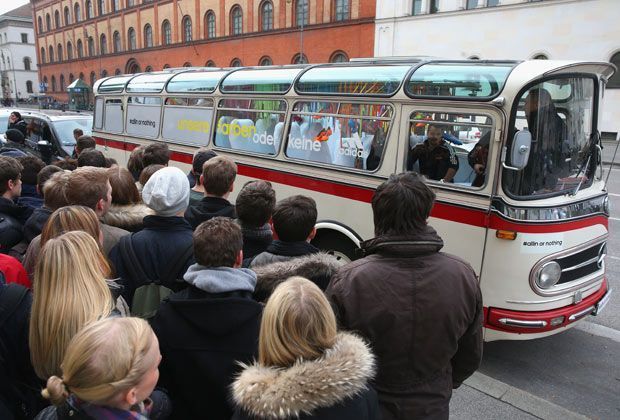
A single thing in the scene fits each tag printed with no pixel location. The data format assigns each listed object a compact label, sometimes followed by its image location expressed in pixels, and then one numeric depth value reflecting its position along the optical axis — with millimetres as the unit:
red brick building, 33375
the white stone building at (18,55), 83500
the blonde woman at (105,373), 1414
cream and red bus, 3967
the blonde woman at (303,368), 1495
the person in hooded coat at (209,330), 2057
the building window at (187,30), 44250
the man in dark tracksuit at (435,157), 4504
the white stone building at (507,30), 24031
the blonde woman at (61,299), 1846
